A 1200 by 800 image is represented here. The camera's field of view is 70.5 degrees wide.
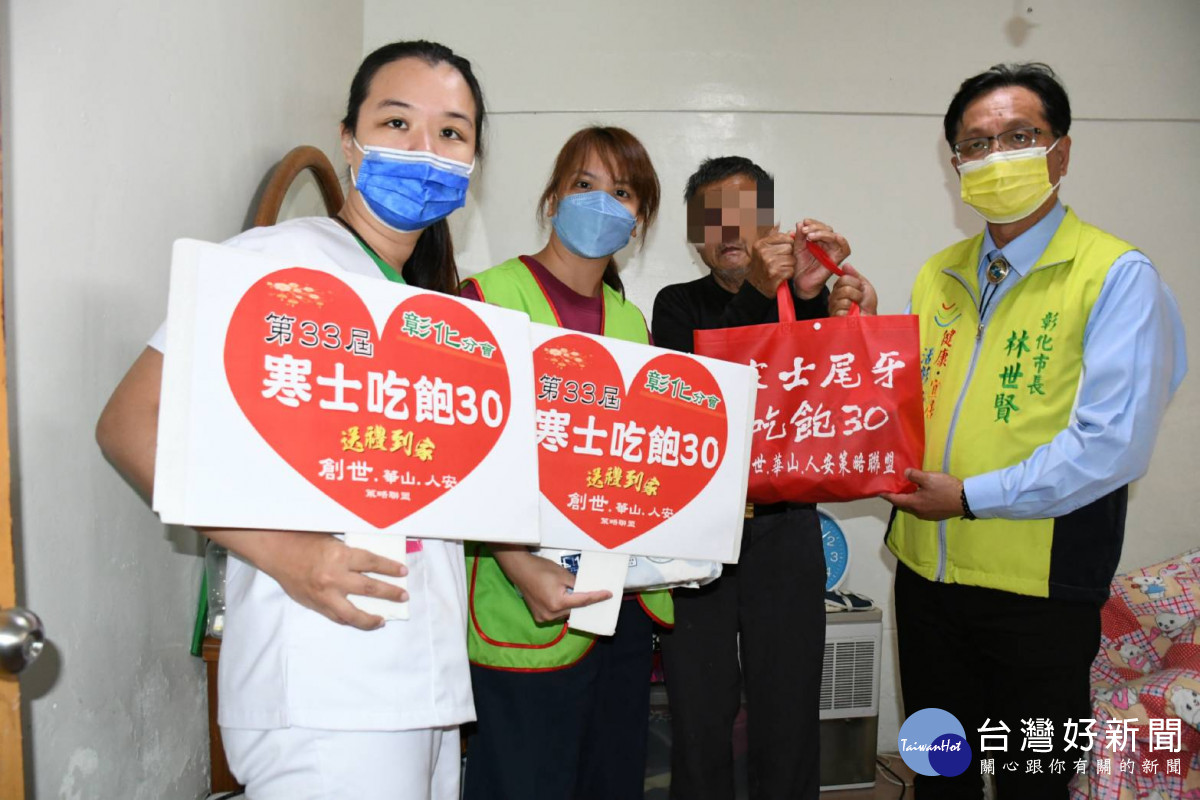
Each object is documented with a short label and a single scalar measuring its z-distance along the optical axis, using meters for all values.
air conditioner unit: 2.83
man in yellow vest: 1.62
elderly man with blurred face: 1.86
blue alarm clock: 3.10
